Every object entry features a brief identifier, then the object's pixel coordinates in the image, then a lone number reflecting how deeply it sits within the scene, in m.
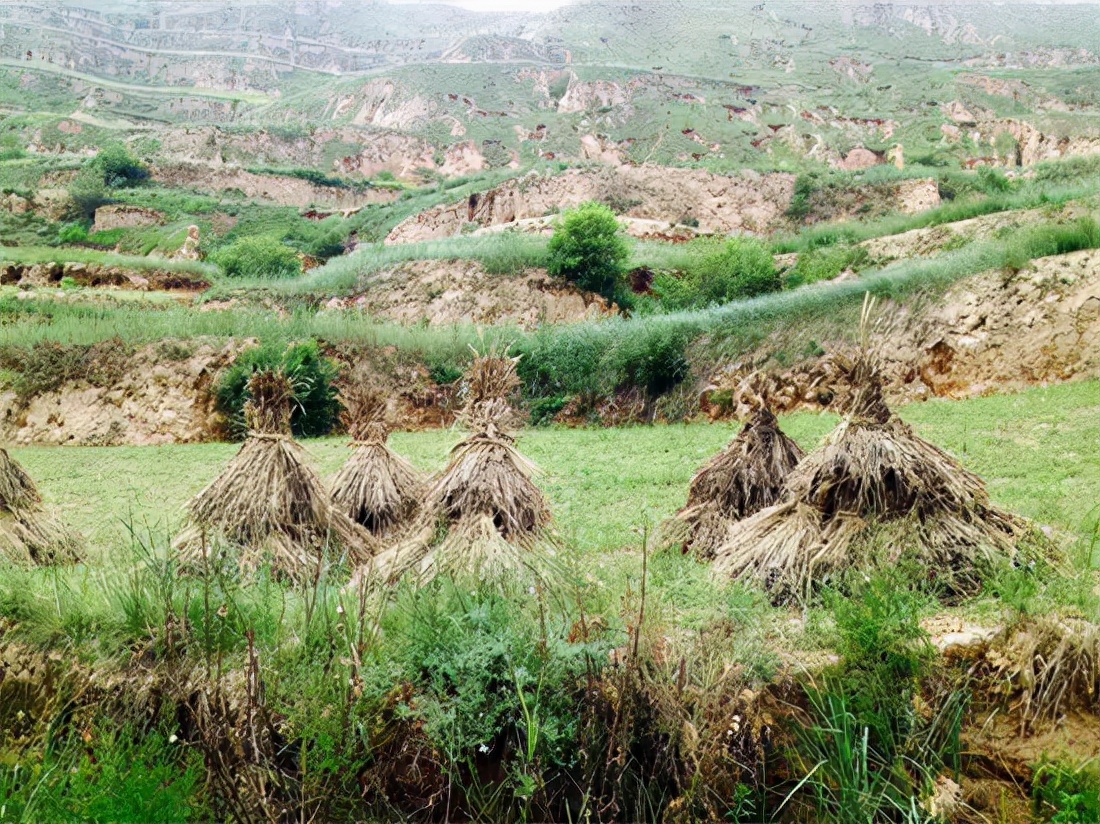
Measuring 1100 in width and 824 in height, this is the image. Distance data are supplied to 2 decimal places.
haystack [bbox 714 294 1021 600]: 4.61
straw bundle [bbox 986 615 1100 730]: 3.70
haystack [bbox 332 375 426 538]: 6.55
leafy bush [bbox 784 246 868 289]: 25.16
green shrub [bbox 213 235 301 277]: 37.66
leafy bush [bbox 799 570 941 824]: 3.51
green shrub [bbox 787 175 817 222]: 48.09
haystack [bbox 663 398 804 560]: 6.10
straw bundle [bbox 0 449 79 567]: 5.58
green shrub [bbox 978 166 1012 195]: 35.66
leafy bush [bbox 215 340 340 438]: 11.81
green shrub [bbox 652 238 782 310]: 27.31
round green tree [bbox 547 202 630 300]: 29.69
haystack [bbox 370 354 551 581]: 4.80
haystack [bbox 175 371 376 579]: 5.27
